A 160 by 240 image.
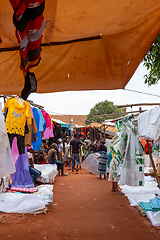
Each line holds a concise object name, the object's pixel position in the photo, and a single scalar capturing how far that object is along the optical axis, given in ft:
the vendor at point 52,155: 36.05
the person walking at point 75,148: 42.19
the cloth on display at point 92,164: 41.08
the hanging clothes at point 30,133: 20.42
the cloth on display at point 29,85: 8.98
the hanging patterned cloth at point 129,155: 19.19
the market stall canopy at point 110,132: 51.53
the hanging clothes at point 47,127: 28.91
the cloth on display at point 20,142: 16.54
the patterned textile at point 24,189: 21.91
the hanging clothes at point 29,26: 5.92
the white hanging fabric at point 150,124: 13.75
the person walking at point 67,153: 52.48
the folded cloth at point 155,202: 17.71
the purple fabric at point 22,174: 24.44
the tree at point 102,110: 131.09
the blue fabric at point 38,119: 24.18
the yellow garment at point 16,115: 16.44
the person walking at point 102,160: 35.76
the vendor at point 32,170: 26.27
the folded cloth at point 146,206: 17.74
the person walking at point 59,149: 50.52
